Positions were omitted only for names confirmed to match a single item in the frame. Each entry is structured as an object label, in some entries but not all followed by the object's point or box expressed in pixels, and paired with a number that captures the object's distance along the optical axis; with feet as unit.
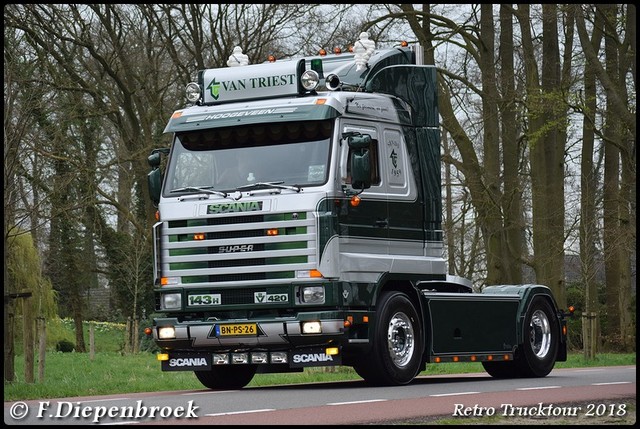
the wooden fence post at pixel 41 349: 66.18
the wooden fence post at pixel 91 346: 108.27
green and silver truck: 52.44
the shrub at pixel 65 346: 150.51
